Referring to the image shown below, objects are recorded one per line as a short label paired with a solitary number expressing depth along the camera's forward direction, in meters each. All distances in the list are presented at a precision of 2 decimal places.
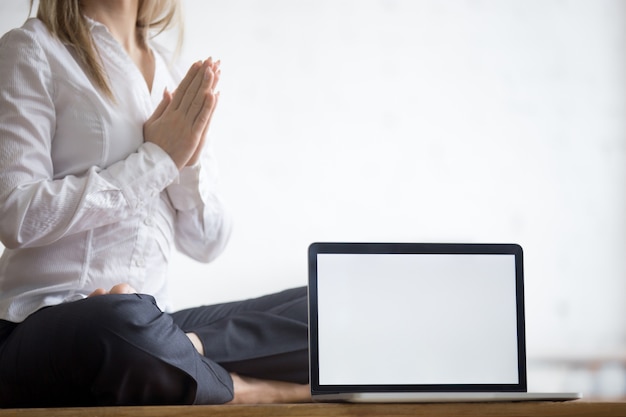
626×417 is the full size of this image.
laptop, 1.99
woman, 2.14
